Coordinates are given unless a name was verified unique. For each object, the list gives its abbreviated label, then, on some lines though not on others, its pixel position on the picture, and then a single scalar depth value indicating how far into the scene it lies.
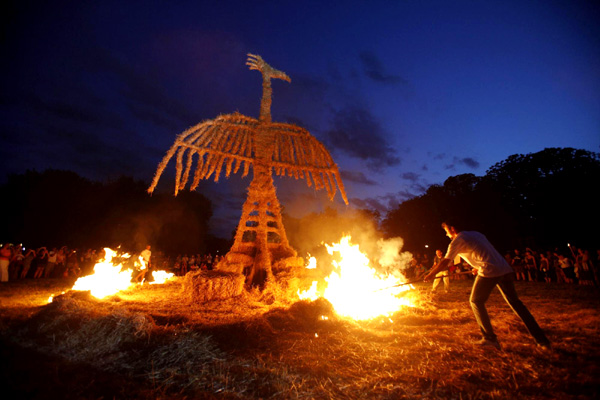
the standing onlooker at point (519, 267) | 15.98
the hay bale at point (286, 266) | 8.95
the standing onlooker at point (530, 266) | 15.20
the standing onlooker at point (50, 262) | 14.15
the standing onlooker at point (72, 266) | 15.52
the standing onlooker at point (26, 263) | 12.91
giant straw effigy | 8.58
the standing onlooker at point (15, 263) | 12.64
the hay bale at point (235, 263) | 8.48
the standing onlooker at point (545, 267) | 14.11
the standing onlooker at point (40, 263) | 13.86
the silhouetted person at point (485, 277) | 4.30
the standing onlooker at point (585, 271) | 11.70
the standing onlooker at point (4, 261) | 10.99
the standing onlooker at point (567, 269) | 12.90
